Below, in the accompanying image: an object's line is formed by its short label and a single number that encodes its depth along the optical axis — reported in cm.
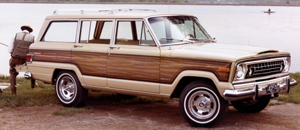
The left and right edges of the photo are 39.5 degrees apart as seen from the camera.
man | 950
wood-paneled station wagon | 656
